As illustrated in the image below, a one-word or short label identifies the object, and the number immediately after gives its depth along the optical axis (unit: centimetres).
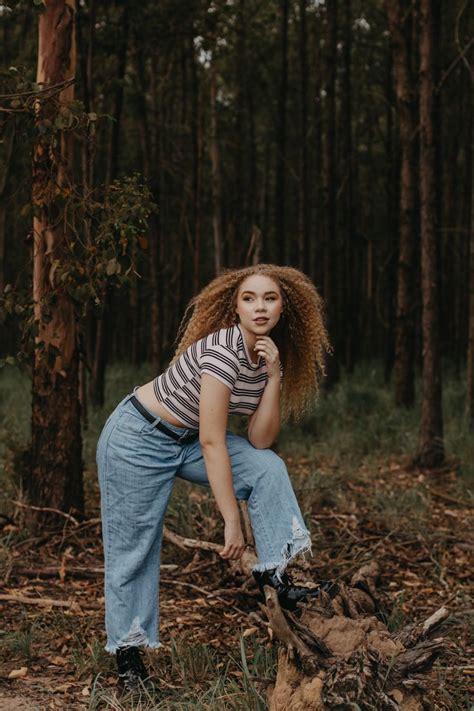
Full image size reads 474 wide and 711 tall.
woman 321
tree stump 292
